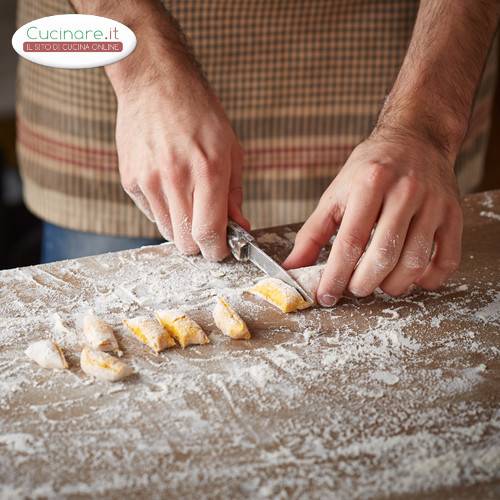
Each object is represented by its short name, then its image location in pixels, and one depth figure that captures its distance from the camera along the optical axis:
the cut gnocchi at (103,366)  1.04
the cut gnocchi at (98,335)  1.07
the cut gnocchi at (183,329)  1.08
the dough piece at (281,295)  1.13
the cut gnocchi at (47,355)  1.05
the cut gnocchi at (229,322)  1.09
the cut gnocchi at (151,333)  1.07
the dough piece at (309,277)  1.15
